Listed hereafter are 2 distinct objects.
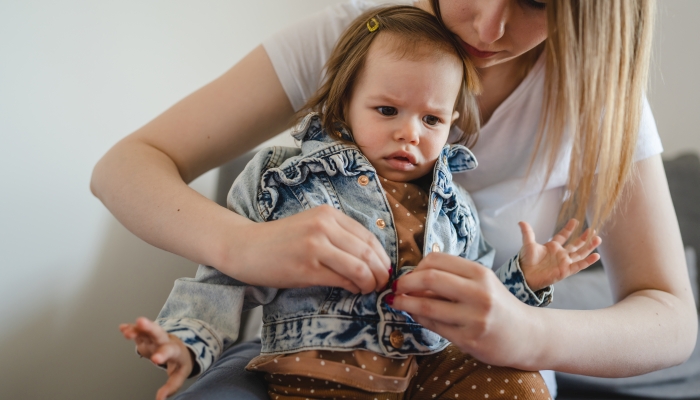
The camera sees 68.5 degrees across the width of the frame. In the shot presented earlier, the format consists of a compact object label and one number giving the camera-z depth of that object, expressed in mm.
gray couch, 1266
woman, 588
